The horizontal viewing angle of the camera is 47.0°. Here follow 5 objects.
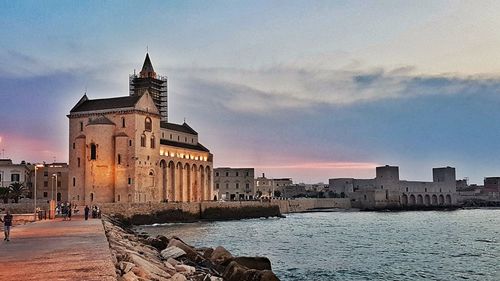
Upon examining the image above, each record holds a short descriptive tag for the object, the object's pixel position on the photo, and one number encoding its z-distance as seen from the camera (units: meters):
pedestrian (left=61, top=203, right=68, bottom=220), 45.99
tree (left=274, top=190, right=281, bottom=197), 166.82
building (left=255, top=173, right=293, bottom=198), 159.50
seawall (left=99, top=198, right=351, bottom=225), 69.38
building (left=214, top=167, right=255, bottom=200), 137.00
